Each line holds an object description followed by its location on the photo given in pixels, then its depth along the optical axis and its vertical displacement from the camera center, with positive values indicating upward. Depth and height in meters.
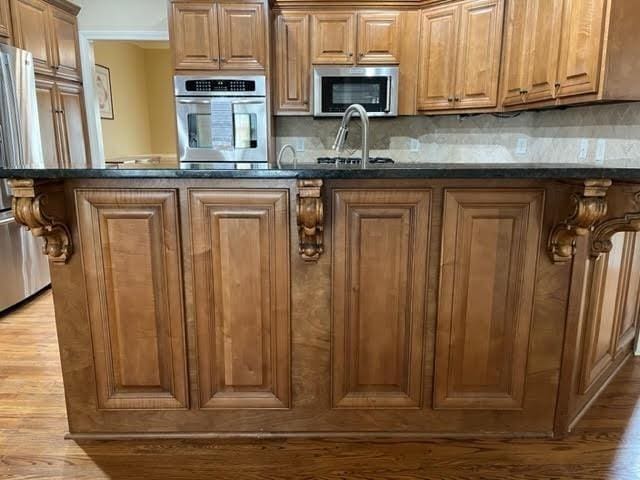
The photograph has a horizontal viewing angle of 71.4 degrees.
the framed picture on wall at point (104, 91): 5.66 +0.68
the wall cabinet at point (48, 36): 3.34 +0.87
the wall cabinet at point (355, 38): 3.67 +0.88
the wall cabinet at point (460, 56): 3.27 +0.69
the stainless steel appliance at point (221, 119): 3.63 +0.21
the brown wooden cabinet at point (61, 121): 3.59 +0.20
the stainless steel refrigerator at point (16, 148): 3.02 -0.03
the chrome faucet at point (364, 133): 1.69 +0.05
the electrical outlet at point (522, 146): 3.62 +0.00
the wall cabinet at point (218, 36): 3.53 +0.86
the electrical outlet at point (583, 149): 2.74 -0.02
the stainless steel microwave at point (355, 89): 3.71 +0.46
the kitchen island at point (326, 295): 1.58 -0.55
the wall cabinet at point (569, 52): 2.05 +0.50
